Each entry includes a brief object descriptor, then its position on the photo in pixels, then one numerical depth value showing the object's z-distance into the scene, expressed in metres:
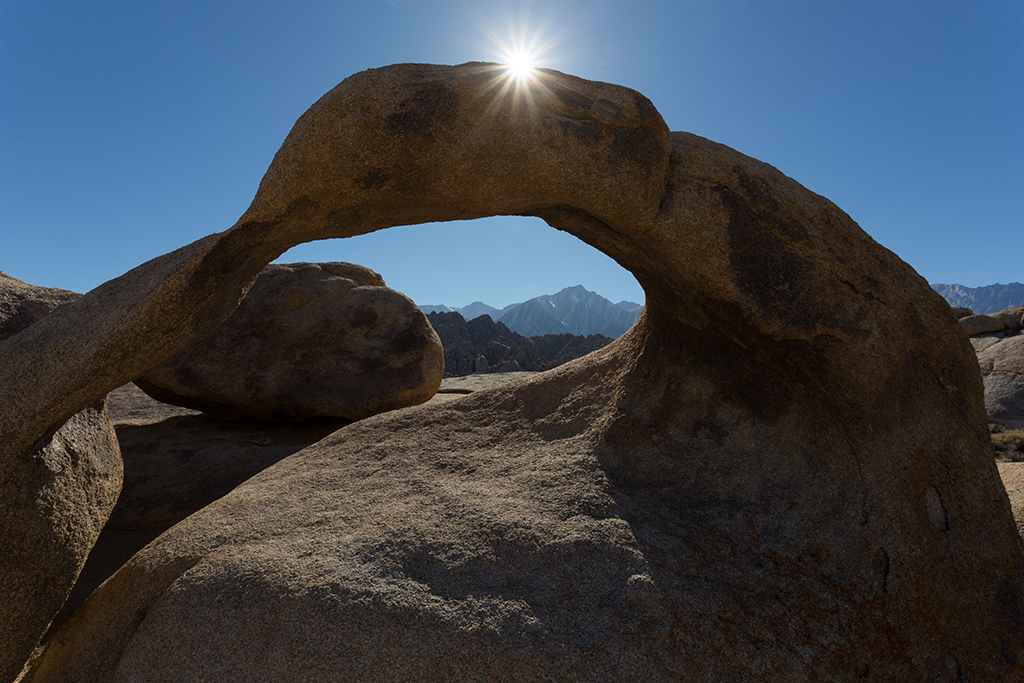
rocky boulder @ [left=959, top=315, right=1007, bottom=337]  13.89
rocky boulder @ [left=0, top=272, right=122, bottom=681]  1.93
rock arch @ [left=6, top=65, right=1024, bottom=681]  1.82
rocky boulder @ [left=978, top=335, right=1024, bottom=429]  11.23
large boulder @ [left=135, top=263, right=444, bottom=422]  4.99
